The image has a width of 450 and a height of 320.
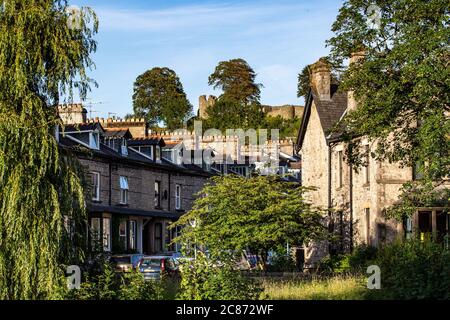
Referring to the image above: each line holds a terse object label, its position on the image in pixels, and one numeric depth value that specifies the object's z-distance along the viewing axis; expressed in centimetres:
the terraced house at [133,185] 5400
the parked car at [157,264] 3819
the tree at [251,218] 3897
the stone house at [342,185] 4178
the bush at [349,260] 4009
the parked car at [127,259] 4157
